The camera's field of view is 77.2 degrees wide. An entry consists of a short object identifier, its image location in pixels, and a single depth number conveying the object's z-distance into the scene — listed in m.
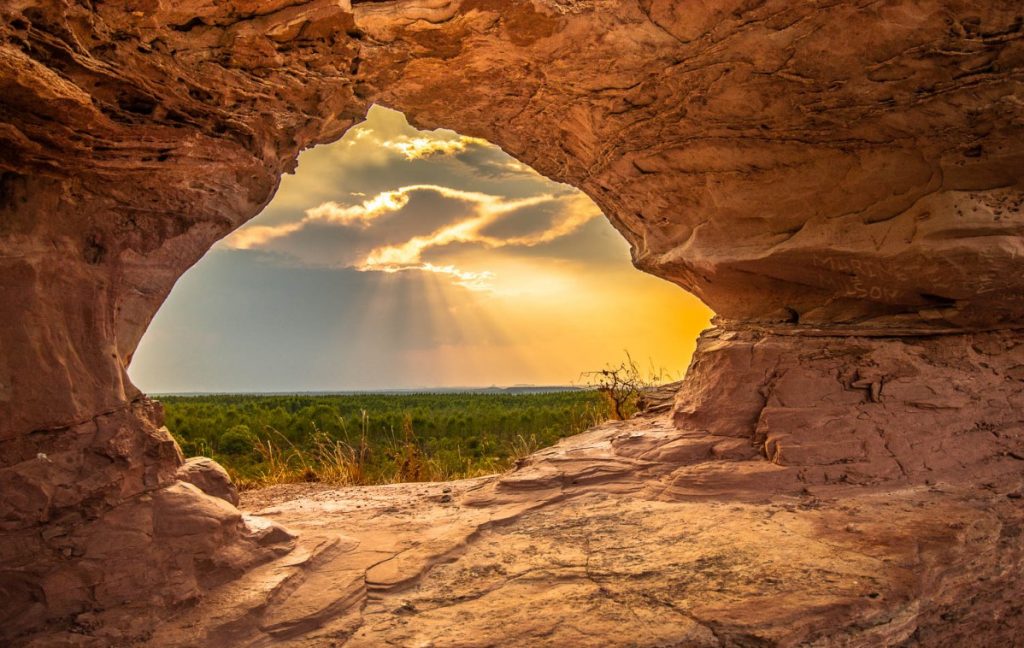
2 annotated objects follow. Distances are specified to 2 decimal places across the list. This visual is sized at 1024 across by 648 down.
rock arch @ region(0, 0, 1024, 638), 3.04
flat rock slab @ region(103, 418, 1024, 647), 2.83
